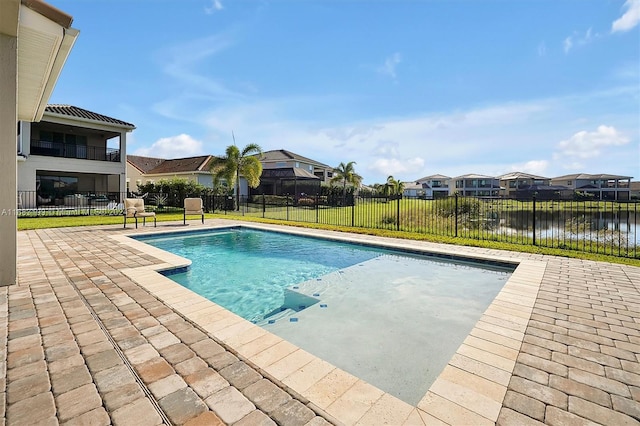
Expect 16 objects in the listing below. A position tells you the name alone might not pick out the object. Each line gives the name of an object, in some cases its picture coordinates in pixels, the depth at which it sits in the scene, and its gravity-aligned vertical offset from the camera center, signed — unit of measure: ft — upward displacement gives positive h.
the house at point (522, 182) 203.92 +19.07
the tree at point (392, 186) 127.34 +10.32
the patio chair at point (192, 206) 45.98 +0.67
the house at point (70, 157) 58.54 +11.44
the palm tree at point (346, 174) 114.32 +13.63
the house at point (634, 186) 193.90 +15.74
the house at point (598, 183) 185.47 +17.67
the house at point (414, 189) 234.62 +16.68
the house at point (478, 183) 209.81 +18.82
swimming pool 11.02 -4.91
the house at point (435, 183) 248.95 +23.08
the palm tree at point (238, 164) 69.77 +10.56
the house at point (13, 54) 13.25 +6.99
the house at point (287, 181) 95.46 +9.39
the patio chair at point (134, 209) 39.27 +0.20
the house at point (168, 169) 91.35 +13.83
